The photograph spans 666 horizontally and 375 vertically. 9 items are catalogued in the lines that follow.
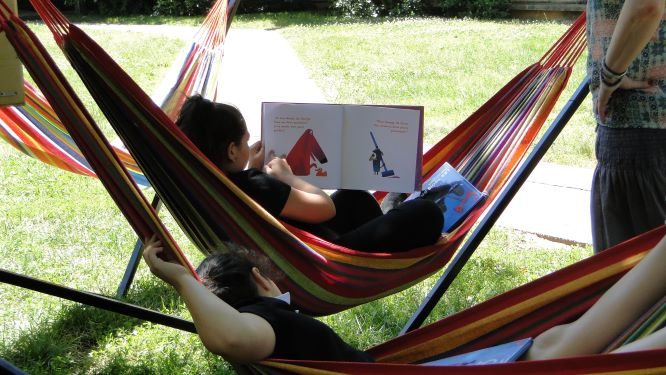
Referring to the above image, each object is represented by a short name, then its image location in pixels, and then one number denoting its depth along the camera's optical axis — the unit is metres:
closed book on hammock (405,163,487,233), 2.34
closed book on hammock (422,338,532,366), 1.60
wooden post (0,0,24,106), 1.88
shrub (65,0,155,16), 12.29
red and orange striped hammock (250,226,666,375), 1.65
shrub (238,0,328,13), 12.38
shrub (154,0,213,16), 11.89
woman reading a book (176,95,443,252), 2.09
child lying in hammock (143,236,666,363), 1.35
